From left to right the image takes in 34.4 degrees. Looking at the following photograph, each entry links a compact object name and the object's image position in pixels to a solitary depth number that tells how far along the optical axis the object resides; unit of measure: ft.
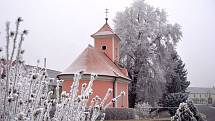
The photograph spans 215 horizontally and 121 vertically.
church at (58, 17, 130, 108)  67.92
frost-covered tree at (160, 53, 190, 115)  100.57
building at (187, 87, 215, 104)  298.45
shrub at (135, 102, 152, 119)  79.10
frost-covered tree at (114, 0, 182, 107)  93.81
